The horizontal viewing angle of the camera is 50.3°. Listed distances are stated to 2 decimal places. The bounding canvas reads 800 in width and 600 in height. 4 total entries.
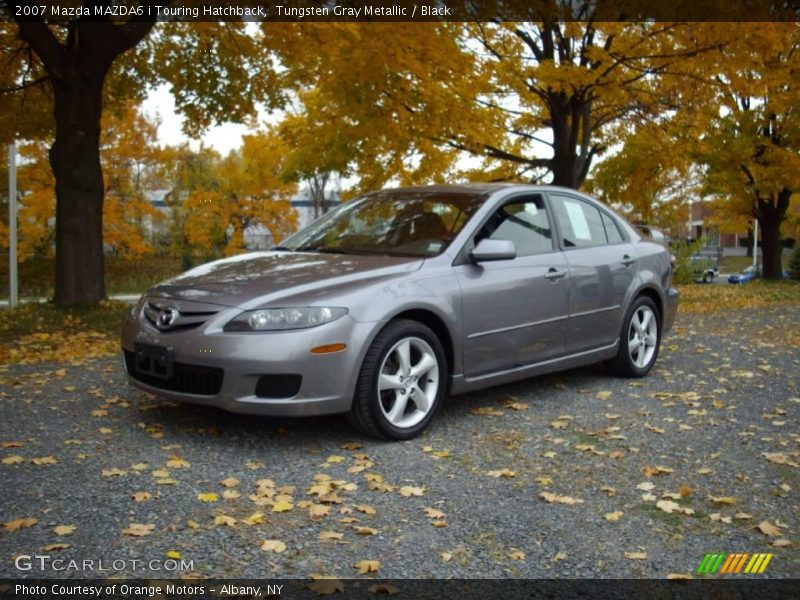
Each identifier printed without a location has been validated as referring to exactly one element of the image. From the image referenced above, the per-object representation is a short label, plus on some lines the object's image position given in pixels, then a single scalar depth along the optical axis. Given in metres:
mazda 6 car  4.69
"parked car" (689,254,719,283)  39.91
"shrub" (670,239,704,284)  30.41
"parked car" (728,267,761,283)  46.66
